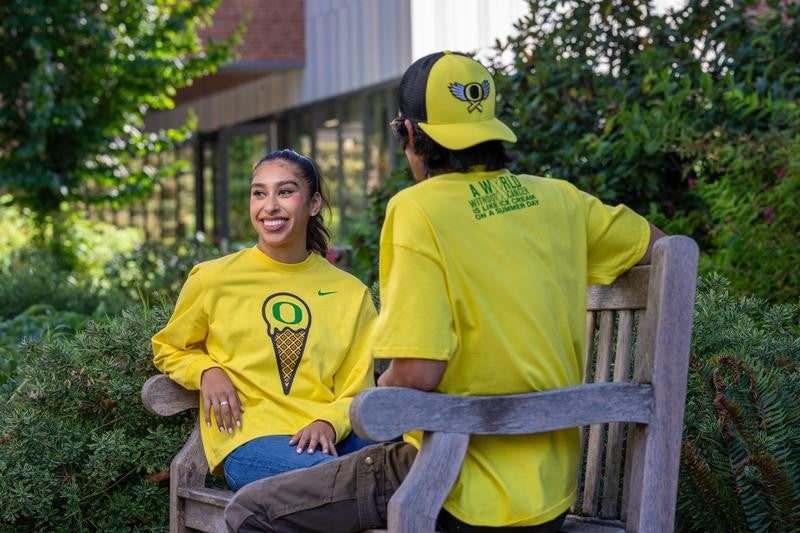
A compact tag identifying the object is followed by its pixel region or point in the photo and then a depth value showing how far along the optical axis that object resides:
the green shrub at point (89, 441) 4.03
